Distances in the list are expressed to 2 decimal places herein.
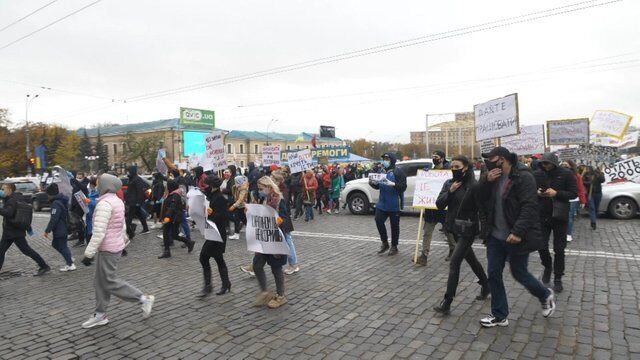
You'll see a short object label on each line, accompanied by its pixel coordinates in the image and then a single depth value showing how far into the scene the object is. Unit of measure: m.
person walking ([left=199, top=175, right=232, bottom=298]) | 5.70
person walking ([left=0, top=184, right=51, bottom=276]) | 6.83
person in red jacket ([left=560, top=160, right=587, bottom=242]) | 7.50
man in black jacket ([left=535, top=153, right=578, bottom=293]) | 5.39
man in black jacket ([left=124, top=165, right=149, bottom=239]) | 10.57
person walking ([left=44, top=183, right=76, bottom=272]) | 7.55
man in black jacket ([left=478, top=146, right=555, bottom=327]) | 4.04
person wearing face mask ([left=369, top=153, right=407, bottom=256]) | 7.59
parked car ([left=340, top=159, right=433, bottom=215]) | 13.45
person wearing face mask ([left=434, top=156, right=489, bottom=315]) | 4.60
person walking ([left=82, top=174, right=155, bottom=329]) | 4.77
